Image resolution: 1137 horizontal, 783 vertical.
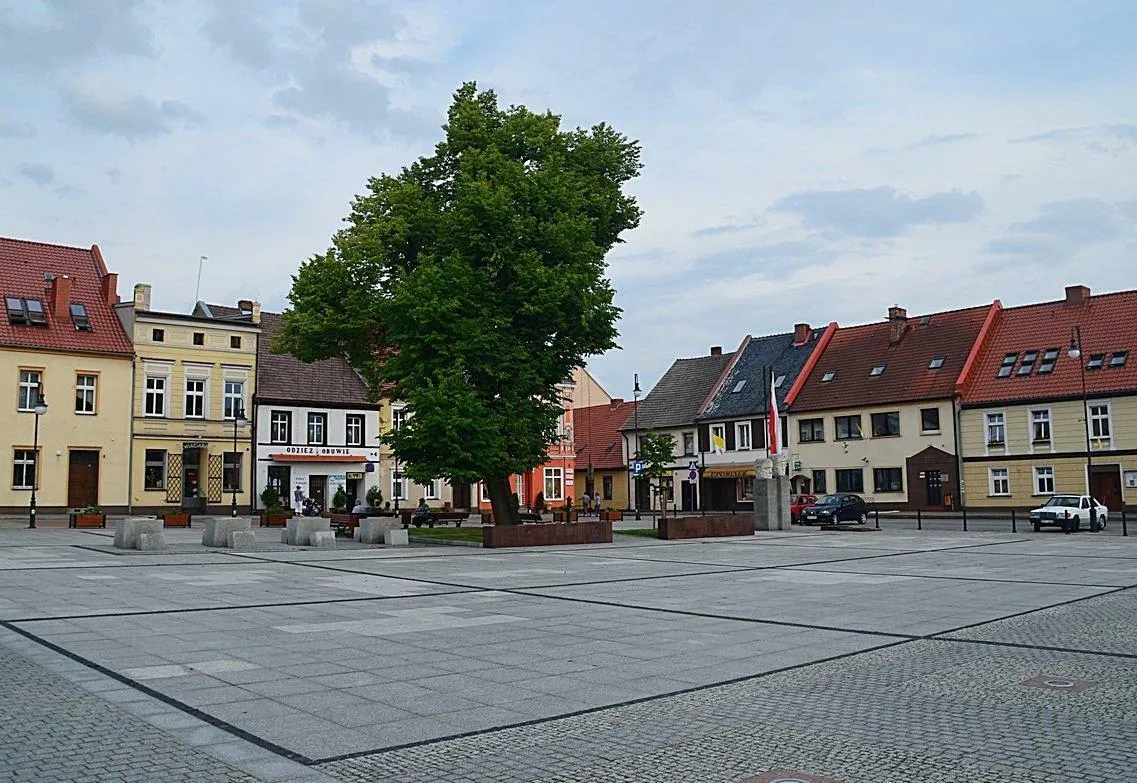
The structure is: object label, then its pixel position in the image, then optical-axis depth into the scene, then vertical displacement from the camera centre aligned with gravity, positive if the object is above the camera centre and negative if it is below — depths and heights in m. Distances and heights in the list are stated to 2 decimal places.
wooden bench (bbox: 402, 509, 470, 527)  40.00 -0.98
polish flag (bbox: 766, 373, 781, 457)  39.59 +2.27
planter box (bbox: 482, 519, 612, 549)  28.73 -1.28
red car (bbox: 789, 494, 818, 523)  51.18 -0.87
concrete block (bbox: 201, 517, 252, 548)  26.89 -0.81
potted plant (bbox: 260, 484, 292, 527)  40.91 -0.73
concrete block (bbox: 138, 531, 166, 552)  24.52 -1.01
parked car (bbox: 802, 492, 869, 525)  45.19 -1.11
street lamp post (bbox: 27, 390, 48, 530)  34.47 +1.83
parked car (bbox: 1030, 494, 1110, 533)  38.03 -1.20
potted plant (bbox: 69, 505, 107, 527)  35.06 -0.56
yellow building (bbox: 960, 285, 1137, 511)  48.66 +3.77
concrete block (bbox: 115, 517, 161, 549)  24.66 -0.70
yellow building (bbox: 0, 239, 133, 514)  43.94 +5.43
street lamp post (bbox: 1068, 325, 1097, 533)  44.56 +4.09
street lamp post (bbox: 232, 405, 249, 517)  41.35 +3.36
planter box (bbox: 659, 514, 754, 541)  33.28 -1.29
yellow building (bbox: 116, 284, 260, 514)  48.31 +4.67
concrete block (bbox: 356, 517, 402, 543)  30.05 -0.97
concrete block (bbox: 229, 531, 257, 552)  26.36 -1.12
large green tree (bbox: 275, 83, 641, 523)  28.77 +6.32
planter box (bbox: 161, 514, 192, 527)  36.91 -0.74
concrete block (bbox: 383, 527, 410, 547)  29.30 -1.24
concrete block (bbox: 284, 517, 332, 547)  28.19 -0.89
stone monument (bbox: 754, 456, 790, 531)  40.12 -0.45
